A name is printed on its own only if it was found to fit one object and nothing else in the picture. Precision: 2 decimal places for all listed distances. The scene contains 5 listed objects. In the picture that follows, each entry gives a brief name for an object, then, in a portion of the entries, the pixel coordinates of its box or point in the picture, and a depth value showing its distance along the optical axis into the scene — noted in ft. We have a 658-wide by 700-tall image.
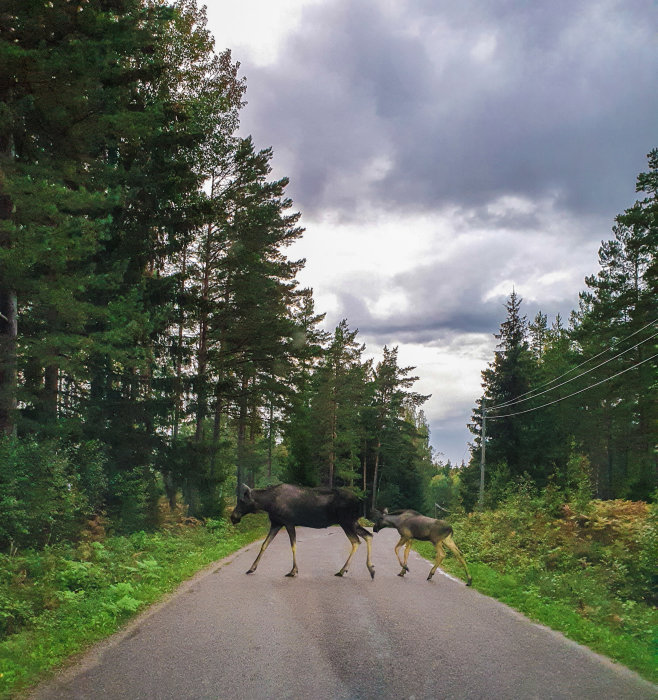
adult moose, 38.17
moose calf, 40.37
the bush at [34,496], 34.76
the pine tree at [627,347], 94.84
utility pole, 109.42
